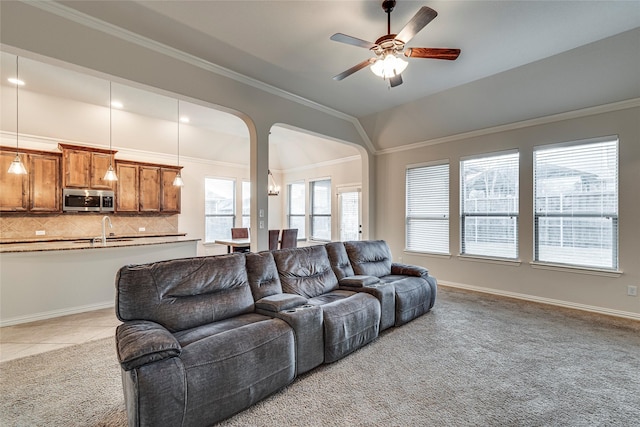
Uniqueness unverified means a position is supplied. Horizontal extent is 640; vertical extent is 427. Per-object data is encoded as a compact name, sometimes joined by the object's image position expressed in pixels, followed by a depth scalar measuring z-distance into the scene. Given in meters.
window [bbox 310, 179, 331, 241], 8.07
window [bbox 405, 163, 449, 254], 5.61
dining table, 5.65
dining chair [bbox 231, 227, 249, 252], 6.80
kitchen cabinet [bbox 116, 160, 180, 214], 6.14
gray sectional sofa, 1.68
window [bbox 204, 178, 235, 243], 7.58
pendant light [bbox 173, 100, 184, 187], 5.82
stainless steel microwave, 5.48
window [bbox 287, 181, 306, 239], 8.72
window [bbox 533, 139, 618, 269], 3.95
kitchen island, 3.58
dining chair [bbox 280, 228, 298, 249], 5.93
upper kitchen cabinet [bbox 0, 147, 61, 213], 4.97
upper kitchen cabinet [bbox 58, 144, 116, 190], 5.47
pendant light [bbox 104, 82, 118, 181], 4.96
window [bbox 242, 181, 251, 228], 8.25
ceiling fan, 2.49
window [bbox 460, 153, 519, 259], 4.79
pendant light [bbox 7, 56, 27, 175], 4.02
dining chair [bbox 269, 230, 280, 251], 5.52
